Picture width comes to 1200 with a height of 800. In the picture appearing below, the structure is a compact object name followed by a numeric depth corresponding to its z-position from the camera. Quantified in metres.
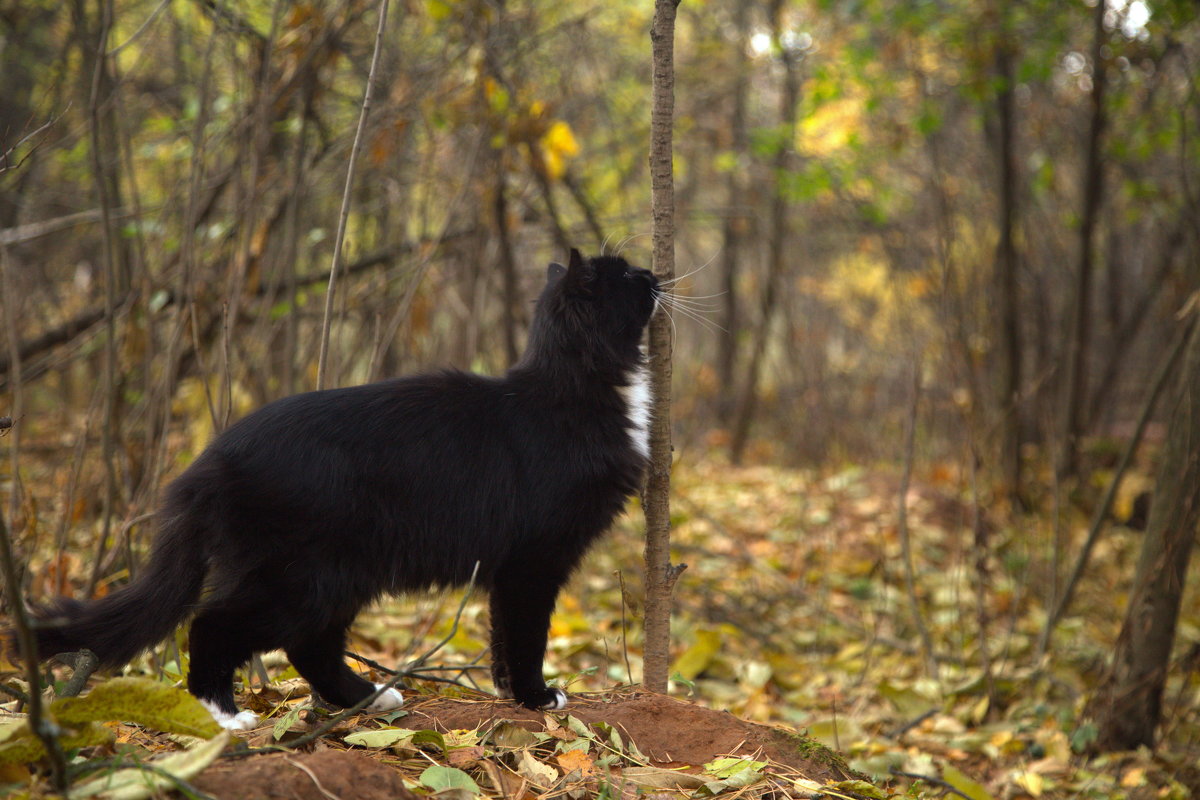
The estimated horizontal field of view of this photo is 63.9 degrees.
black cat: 2.39
